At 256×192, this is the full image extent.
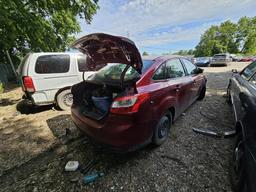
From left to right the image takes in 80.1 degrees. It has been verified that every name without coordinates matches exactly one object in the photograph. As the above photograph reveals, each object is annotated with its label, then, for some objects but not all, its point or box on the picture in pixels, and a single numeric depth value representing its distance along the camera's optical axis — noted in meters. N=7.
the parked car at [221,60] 17.91
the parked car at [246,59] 29.02
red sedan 2.03
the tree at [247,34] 46.06
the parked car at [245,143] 1.44
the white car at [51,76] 4.06
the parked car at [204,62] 19.34
